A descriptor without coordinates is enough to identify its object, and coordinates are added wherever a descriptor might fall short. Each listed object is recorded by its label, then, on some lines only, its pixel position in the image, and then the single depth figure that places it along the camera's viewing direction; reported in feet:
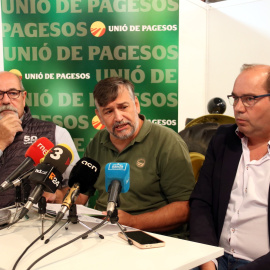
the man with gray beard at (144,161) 6.81
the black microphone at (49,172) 4.45
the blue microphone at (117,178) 4.47
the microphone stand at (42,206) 4.95
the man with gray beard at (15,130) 8.54
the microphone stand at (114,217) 4.48
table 3.97
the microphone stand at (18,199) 5.77
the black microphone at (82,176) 4.67
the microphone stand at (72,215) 4.94
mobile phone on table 4.44
